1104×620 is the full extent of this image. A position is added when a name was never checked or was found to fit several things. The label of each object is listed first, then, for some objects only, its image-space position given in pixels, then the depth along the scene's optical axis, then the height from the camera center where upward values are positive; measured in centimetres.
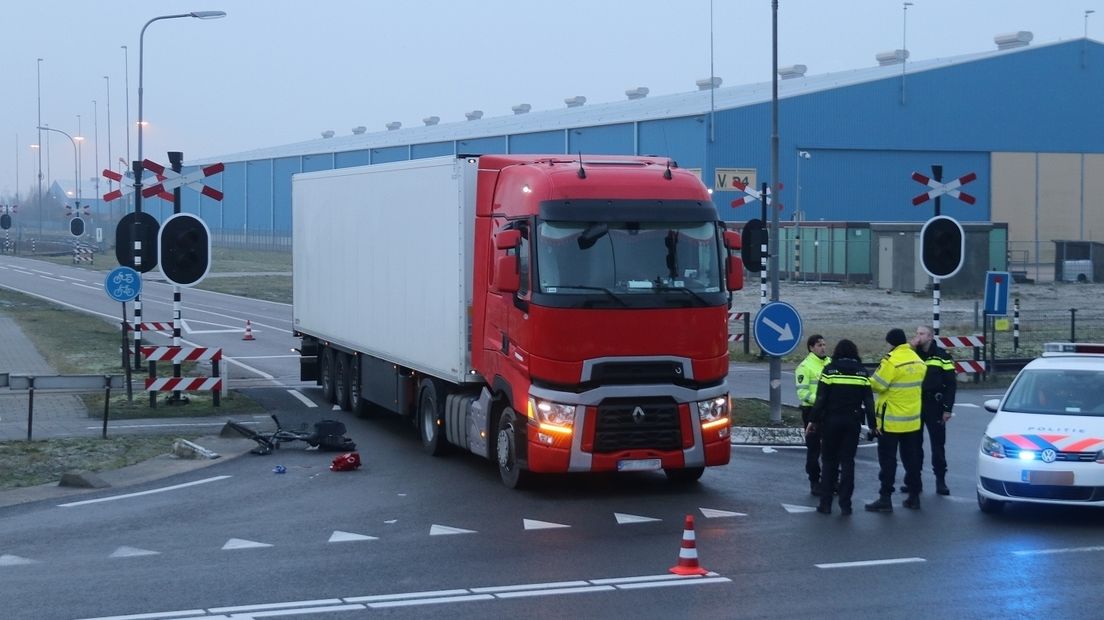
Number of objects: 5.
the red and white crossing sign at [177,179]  2270 +143
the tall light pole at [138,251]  2247 +20
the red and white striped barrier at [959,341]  2522 -149
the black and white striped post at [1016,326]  3047 -143
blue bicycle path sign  2280 -37
